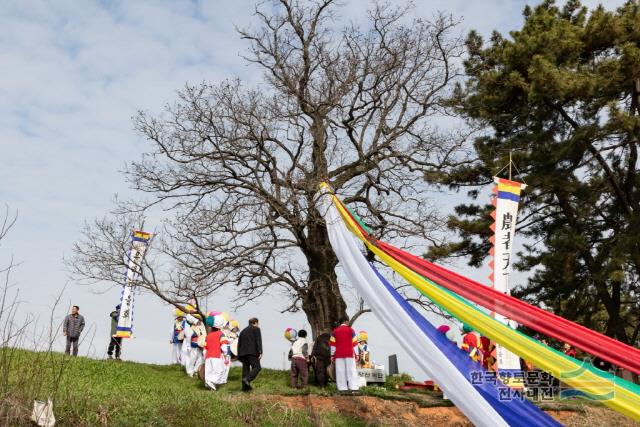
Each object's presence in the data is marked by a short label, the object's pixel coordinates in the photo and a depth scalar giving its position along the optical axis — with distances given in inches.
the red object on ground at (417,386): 689.0
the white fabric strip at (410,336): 370.3
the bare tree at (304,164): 691.4
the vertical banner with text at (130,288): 746.2
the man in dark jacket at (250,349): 611.8
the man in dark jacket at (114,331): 778.8
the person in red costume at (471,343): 607.2
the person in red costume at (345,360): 613.9
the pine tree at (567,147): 791.1
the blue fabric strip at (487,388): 361.4
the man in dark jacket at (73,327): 756.0
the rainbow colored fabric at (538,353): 307.1
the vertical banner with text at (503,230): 574.2
